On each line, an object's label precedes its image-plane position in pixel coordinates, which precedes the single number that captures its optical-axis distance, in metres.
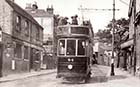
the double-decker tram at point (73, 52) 17.08
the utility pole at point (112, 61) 24.68
